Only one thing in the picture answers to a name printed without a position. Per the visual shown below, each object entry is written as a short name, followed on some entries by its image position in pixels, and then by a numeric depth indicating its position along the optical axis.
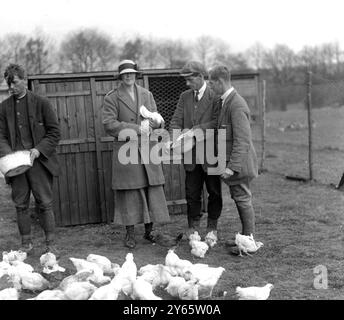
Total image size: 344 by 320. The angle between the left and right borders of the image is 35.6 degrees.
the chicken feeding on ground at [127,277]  4.16
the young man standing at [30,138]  5.59
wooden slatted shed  7.33
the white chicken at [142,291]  3.95
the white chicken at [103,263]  4.93
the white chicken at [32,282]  4.57
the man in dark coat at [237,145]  5.54
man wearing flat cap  6.05
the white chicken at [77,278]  4.32
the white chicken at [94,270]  4.50
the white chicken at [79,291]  3.97
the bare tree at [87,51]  35.72
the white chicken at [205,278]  4.32
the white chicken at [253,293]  4.08
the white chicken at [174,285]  4.29
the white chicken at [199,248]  5.63
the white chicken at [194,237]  5.90
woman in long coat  6.02
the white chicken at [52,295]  3.91
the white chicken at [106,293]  3.86
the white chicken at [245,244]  5.64
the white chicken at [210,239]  6.01
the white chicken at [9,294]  4.05
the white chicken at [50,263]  5.07
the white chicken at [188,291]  4.16
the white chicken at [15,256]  5.36
